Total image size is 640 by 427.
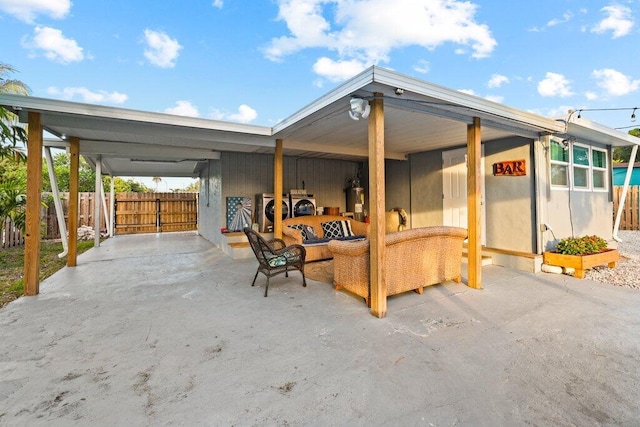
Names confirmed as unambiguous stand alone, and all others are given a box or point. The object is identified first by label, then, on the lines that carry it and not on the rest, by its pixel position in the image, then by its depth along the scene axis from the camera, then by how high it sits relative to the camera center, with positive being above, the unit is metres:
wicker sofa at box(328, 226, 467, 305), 3.25 -0.59
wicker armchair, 3.73 -0.58
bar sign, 5.02 +0.75
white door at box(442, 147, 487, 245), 6.11 +0.51
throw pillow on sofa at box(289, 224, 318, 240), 5.79 -0.35
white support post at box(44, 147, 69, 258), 5.40 +0.56
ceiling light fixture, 2.89 +1.07
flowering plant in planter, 4.62 -0.63
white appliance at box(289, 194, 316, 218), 7.18 +0.22
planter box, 4.38 -0.83
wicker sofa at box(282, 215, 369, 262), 5.33 -0.37
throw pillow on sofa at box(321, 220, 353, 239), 6.09 -0.35
